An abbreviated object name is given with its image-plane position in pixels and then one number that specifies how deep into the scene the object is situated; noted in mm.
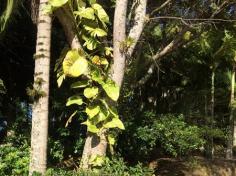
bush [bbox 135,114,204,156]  7404
